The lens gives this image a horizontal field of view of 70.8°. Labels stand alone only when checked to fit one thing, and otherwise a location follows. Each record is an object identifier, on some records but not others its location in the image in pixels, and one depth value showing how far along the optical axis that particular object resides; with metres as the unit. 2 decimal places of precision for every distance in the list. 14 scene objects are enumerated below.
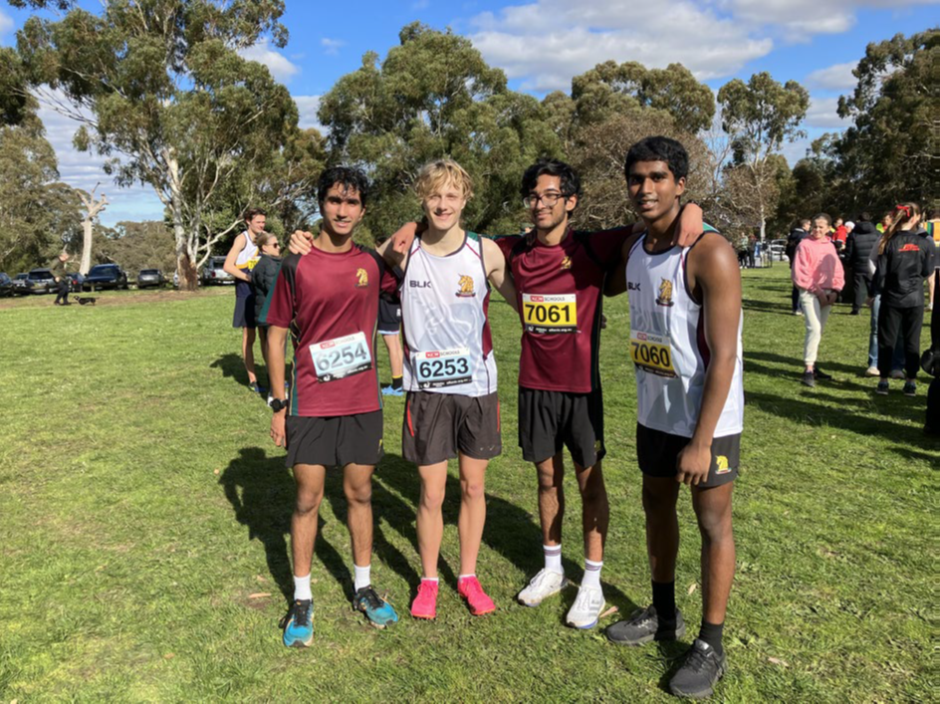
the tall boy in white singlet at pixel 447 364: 3.30
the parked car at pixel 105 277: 38.59
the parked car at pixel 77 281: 36.71
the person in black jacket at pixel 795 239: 15.02
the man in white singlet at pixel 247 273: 8.20
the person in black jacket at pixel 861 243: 11.91
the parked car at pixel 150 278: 41.81
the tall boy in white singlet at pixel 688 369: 2.53
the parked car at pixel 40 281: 35.72
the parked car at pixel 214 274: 40.66
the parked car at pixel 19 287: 35.31
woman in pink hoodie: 8.03
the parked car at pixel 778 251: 48.76
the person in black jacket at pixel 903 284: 7.58
